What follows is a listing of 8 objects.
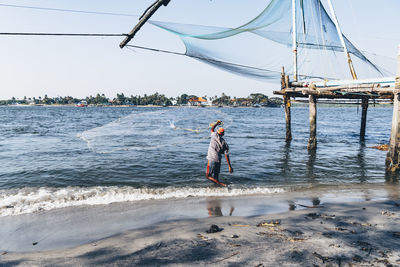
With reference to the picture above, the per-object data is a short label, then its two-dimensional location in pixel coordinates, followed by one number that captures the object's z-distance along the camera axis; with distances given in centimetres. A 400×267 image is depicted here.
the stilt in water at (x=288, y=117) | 1616
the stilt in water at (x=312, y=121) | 1462
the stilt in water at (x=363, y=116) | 1906
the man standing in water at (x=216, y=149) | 818
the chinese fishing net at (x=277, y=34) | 826
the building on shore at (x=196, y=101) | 18175
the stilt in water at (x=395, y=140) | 947
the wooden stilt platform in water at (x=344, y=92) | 990
